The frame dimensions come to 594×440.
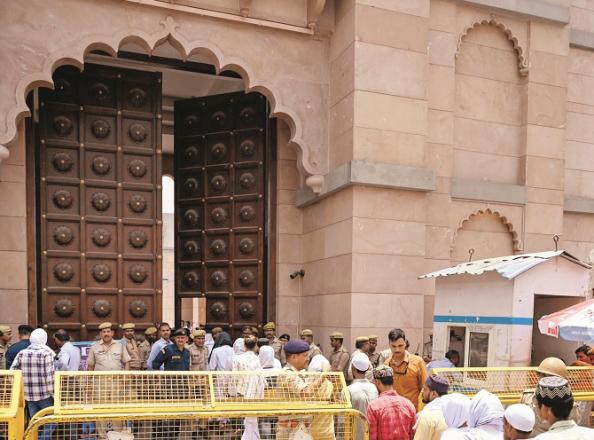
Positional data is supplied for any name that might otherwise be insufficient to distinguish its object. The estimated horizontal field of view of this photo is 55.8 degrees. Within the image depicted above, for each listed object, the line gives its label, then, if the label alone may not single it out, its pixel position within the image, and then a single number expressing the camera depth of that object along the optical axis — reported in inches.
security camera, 376.5
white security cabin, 227.3
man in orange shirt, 199.0
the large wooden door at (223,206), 382.6
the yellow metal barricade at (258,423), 138.9
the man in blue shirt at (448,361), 225.6
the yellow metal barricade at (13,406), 134.3
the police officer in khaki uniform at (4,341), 251.4
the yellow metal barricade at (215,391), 147.6
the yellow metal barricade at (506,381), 192.5
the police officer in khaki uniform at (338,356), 274.2
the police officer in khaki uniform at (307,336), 305.3
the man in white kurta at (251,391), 156.8
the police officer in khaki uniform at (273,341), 322.0
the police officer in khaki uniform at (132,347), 284.0
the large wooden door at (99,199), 343.3
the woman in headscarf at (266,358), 212.4
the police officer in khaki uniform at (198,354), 279.7
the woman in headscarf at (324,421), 159.3
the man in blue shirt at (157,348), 259.1
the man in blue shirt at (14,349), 244.8
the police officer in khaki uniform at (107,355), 262.1
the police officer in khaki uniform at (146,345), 300.4
